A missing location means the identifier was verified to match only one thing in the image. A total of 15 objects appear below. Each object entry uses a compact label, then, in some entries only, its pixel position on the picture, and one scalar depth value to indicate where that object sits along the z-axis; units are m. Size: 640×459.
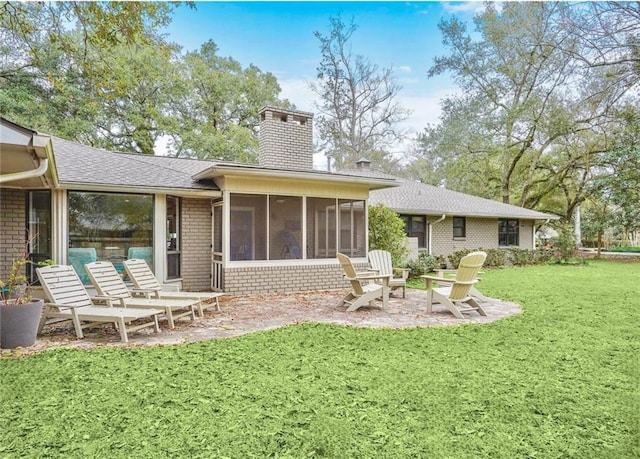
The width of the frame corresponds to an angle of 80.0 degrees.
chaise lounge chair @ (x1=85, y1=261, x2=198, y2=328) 5.81
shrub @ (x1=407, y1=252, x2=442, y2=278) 12.28
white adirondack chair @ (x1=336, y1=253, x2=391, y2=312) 7.16
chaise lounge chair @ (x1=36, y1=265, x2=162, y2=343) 5.17
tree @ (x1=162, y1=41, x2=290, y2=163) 22.20
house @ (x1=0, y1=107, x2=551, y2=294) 7.31
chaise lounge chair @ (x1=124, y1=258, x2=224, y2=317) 6.60
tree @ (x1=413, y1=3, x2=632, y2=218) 21.98
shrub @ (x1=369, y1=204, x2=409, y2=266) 11.30
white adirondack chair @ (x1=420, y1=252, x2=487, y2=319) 6.72
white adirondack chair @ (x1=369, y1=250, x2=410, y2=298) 8.58
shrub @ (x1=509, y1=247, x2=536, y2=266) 18.02
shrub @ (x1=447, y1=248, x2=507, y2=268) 17.27
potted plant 4.73
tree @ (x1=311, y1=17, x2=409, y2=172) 26.34
